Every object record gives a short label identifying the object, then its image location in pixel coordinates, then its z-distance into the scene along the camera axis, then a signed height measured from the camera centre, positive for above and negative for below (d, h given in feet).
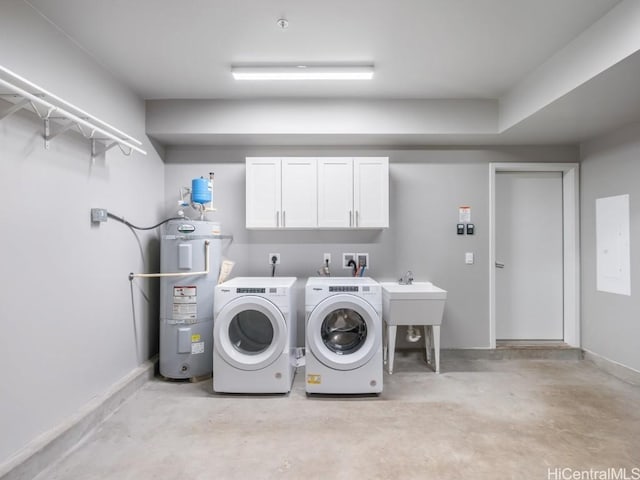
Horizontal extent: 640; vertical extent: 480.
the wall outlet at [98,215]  7.66 +0.70
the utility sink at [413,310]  9.91 -1.99
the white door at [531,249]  11.87 -0.14
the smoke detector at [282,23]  6.56 +4.50
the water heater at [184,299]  9.47 -1.60
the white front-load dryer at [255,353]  8.70 -2.75
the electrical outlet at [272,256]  11.55 -0.44
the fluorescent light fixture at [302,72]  8.30 +4.44
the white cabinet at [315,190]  10.42 +1.74
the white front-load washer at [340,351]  8.60 -2.72
